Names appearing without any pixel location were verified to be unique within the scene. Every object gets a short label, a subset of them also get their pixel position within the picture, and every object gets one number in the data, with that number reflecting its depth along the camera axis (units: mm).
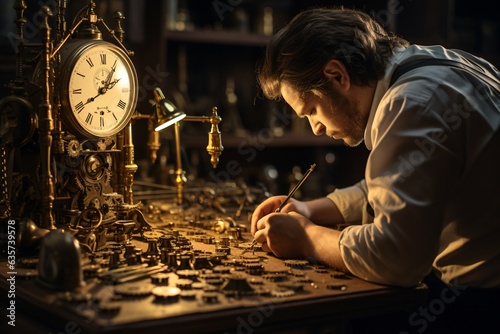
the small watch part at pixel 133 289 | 1690
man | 1834
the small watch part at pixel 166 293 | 1676
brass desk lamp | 2373
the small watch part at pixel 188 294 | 1697
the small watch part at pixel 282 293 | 1740
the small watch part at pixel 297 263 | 2066
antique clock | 2135
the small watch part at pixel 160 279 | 1821
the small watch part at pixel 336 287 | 1838
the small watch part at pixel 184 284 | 1777
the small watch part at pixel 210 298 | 1672
